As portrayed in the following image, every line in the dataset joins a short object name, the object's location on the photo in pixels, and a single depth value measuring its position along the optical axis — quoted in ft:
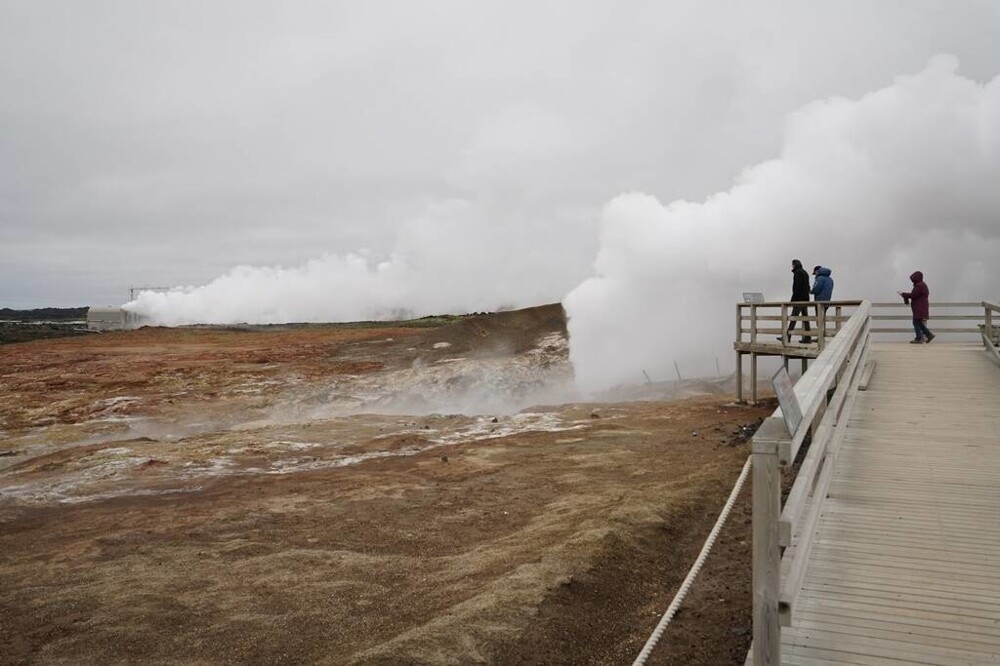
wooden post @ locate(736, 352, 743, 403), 54.65
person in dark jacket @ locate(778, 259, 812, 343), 48.08
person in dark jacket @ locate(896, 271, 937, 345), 45.29
